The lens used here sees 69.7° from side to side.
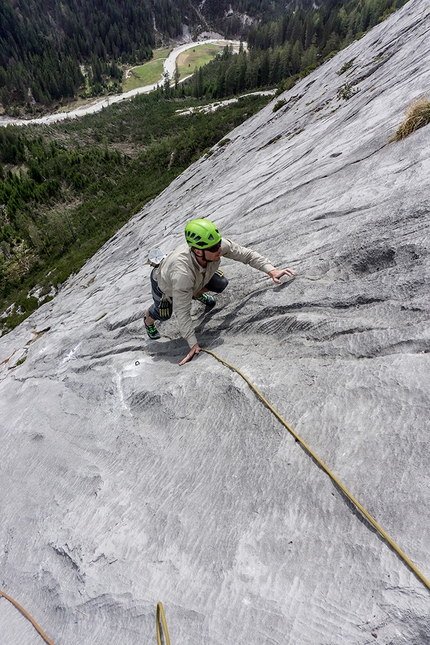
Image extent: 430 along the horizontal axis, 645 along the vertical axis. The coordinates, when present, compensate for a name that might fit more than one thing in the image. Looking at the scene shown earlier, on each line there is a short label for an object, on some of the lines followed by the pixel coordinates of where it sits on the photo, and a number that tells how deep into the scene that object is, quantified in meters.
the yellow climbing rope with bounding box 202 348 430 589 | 2.55
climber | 5.16
